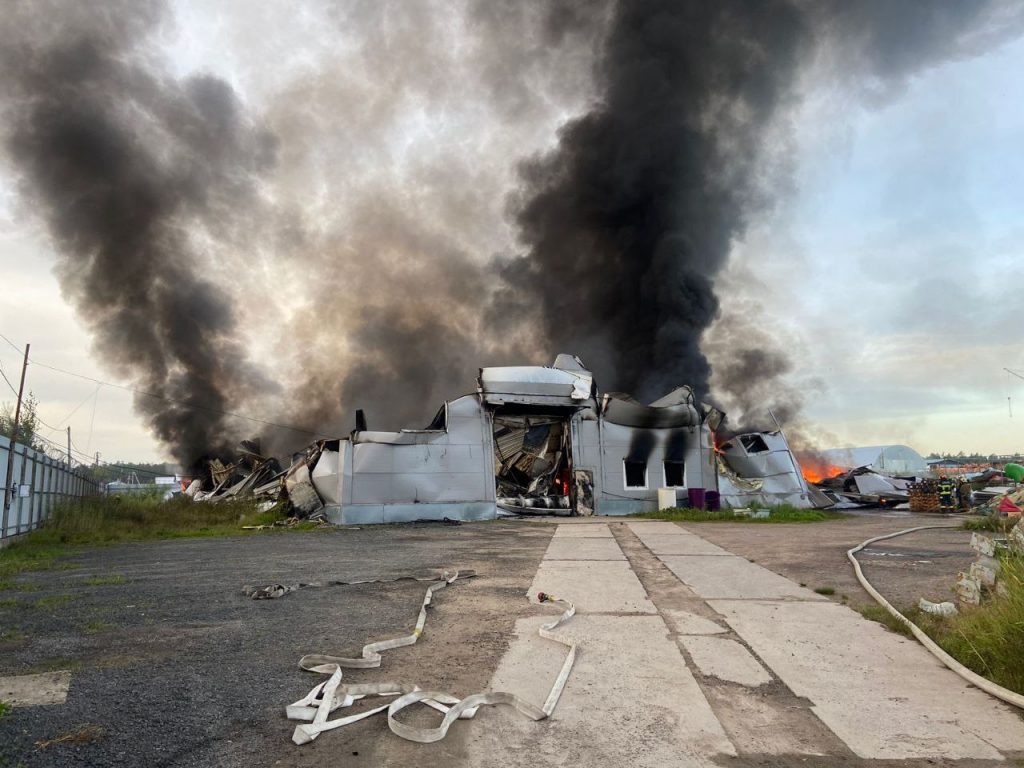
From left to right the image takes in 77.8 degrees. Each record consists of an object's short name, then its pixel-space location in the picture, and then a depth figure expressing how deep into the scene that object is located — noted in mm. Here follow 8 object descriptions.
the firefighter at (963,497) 21594
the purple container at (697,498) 19578
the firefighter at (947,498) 21406
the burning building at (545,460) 18125
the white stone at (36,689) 3264
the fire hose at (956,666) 3201
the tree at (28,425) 25688
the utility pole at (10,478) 11586
